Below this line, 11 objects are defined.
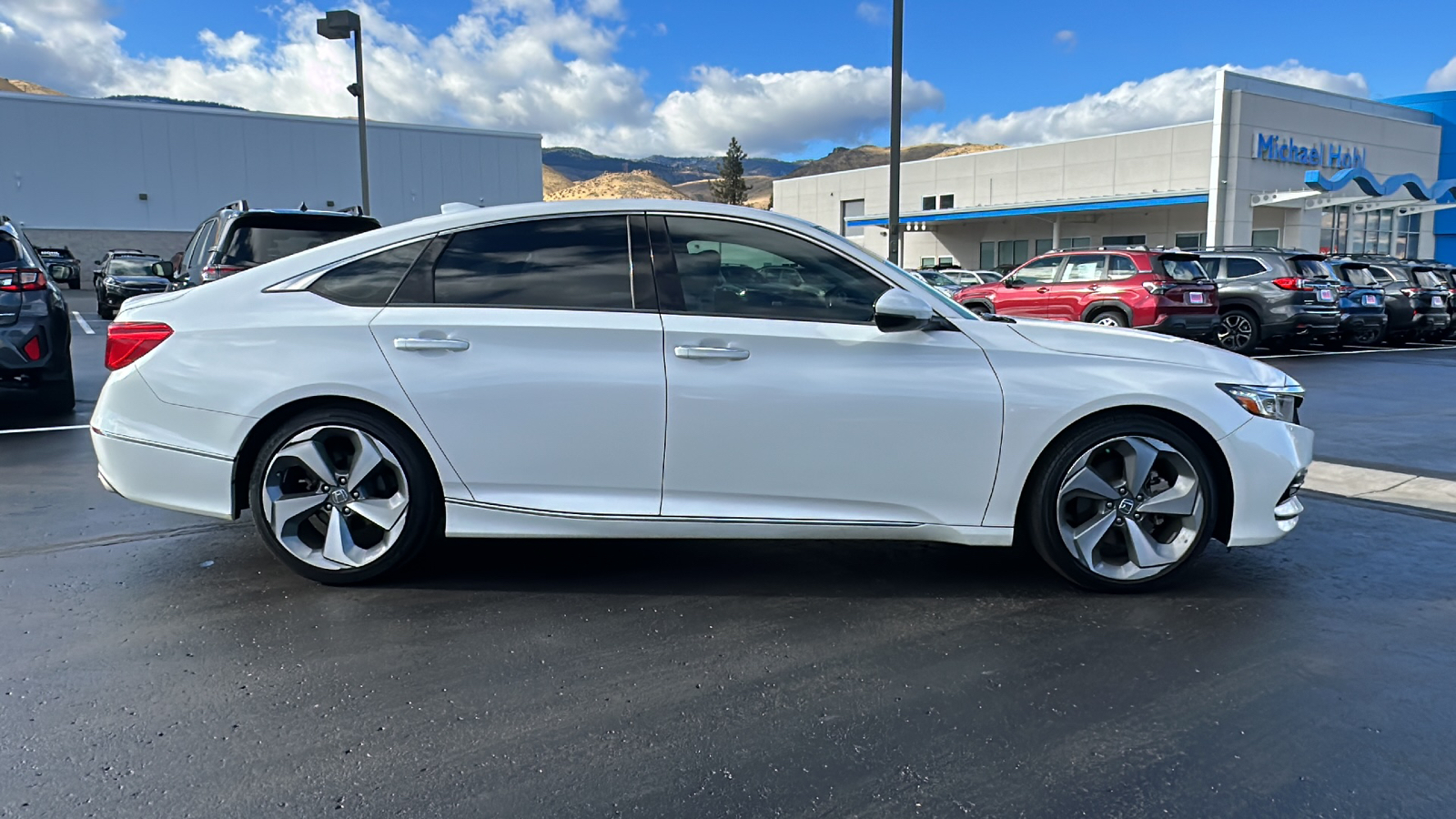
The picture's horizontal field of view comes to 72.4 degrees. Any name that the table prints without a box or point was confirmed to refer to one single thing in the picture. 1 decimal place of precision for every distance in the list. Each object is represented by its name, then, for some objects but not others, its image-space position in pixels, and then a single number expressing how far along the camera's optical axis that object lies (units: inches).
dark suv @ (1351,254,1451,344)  751.7
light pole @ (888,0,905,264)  452.4
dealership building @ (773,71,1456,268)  1407.5
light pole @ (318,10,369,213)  674.2
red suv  582.9
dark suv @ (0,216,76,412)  287.7
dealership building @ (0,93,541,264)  1686.8
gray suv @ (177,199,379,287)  353.1
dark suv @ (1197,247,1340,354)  633.0
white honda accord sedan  149.7
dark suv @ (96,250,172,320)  863.1
